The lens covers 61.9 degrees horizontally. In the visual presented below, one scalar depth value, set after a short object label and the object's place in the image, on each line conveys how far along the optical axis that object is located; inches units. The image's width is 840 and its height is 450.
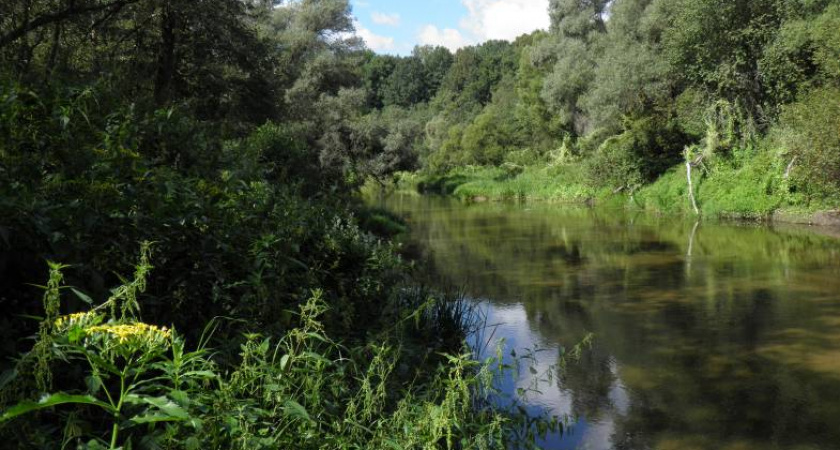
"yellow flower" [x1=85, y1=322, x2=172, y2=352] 84.9
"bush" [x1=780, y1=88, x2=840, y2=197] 684.1
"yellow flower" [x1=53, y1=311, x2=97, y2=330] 88.8
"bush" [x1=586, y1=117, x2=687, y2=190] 1059.9
